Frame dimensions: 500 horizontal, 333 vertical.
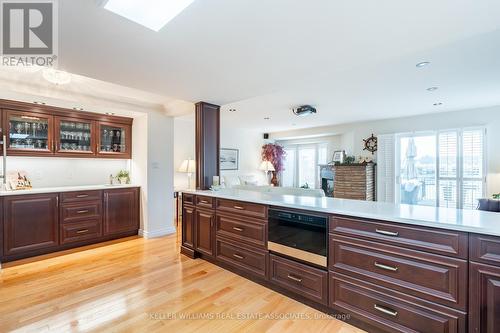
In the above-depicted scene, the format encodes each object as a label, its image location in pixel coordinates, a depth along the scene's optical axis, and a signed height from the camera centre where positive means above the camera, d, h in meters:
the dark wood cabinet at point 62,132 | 3.24 +0.49
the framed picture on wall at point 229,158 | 6.86 +0.19
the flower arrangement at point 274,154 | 7.92 +0.36
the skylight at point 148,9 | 1.43 +0.94
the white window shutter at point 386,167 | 5.64 -0.04
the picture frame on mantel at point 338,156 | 6.57 +0.26
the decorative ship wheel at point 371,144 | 6.00 +0.53
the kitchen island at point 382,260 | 1.43 -0.69
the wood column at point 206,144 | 3.53 +0.30
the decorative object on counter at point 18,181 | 3.36 -0.23
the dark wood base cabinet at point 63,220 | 3.10 -0.80
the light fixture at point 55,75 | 2.59 +0.95
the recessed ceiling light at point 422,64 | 2.62 +1.10
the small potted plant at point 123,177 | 4.36 -0.22
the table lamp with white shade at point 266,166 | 7.64 -0.03
